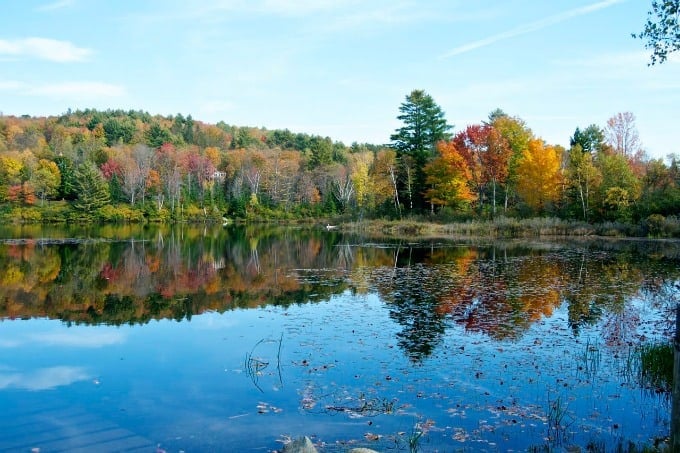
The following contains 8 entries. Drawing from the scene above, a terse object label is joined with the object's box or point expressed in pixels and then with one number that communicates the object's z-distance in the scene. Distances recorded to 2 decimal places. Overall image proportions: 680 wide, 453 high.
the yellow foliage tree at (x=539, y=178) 49.38
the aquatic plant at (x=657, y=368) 9.75
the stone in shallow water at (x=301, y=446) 6.29
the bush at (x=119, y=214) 74.06
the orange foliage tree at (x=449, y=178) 52.28
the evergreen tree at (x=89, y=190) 72.81
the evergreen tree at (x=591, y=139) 59.66
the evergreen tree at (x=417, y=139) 58.12
